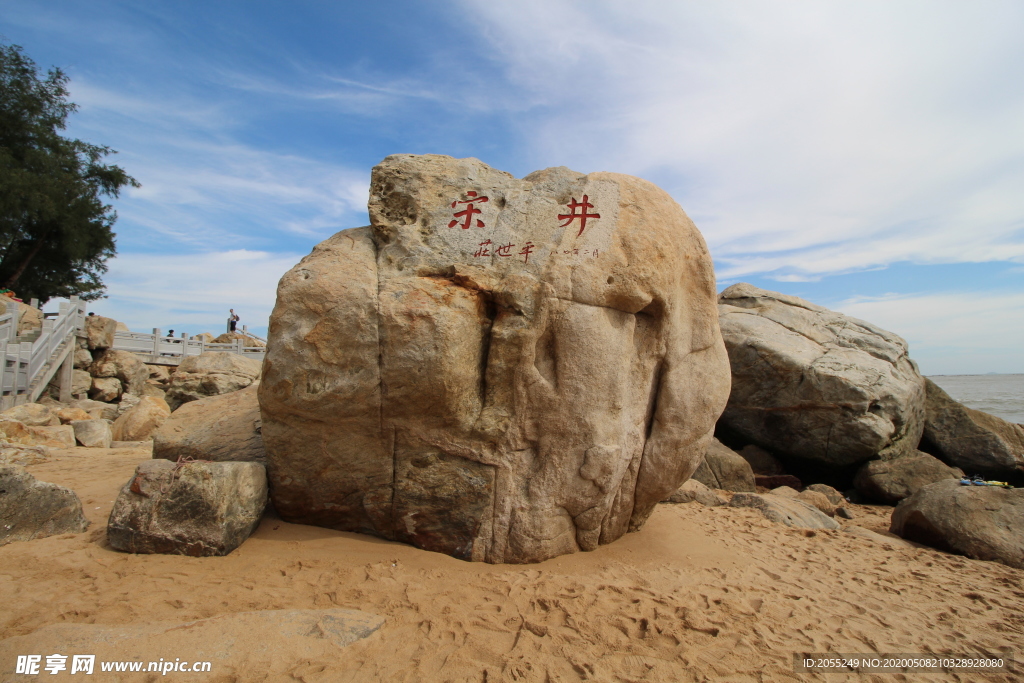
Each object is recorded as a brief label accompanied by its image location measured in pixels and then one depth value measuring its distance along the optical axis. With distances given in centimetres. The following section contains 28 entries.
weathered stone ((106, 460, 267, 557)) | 423
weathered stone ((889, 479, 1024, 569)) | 579
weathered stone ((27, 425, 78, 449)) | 826
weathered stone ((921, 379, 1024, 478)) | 1001
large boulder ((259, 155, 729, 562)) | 442
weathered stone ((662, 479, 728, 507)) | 730
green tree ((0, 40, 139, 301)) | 1753
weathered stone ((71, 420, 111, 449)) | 904
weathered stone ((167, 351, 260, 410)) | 1262
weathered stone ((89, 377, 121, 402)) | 1468
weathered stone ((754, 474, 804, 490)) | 941
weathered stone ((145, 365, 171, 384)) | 1675
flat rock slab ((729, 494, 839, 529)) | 679
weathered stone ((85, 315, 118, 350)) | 1500
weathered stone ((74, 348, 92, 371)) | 1464
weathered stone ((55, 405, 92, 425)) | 1050
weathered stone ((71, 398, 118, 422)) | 1266
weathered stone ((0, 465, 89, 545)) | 428
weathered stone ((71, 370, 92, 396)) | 1411
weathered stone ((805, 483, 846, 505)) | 867
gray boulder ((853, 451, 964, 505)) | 882
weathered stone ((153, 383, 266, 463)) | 523
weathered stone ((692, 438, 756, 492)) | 860
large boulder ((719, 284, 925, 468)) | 944
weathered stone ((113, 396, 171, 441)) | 994
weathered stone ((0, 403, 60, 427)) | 944
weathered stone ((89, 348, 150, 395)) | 1525
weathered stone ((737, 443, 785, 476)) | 1022
